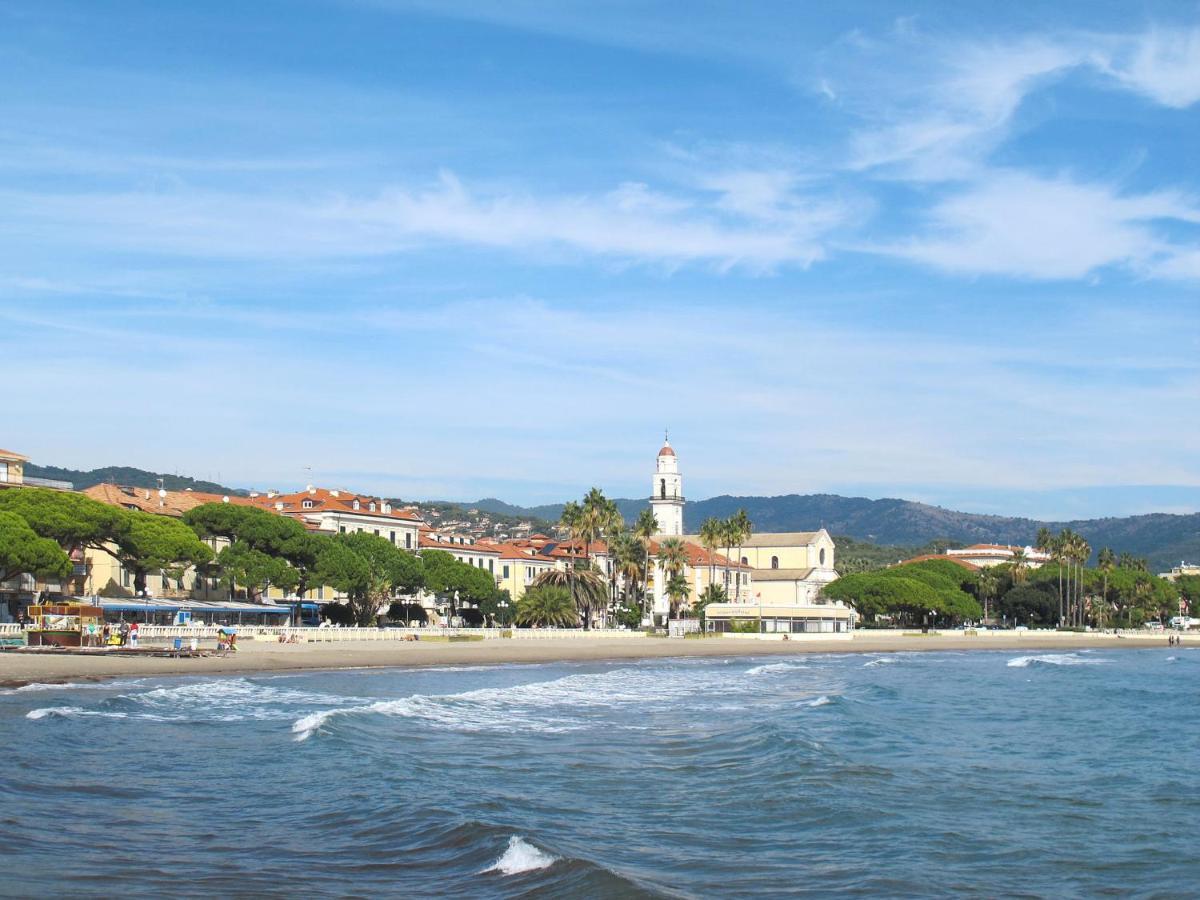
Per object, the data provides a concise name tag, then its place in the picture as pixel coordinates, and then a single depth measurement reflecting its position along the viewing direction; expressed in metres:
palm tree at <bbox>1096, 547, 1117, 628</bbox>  156.88
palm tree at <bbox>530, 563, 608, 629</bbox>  95.19
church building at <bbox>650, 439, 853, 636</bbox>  122.44
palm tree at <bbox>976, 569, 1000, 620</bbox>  149.62
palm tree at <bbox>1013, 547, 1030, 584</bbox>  152.82
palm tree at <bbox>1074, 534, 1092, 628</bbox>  145.75
